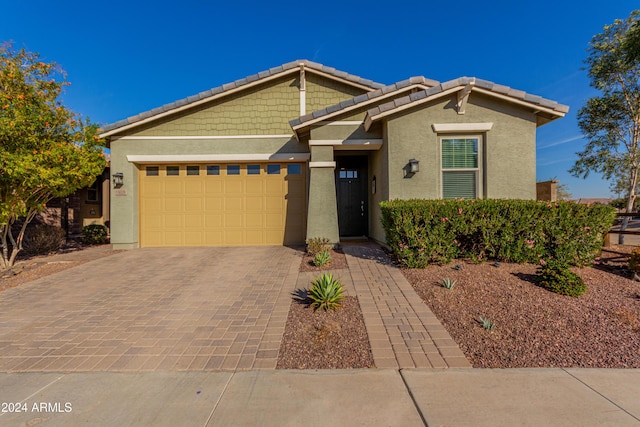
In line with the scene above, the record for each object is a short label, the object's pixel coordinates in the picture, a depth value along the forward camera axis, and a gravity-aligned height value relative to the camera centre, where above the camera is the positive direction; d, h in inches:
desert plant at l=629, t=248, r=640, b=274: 201.6 -36.7
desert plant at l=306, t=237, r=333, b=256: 285.1 -35.3
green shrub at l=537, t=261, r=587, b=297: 169.6 -44.0
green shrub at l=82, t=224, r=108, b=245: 408.2 -32.9
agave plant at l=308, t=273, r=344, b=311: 158.1 -48.3
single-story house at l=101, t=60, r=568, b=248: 346.3 +71.5
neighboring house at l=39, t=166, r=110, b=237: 411.8 +6.0
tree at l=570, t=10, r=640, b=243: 487.8 +195.7
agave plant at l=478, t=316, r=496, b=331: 135.9 -56.9
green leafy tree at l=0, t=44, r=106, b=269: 245.3 +67.0
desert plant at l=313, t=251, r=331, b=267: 242.7 -42.7
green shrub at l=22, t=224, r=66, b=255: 339.9 -35.8
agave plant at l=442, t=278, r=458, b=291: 177.6 -47.2
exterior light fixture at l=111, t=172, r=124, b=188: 344.2 +43.4
